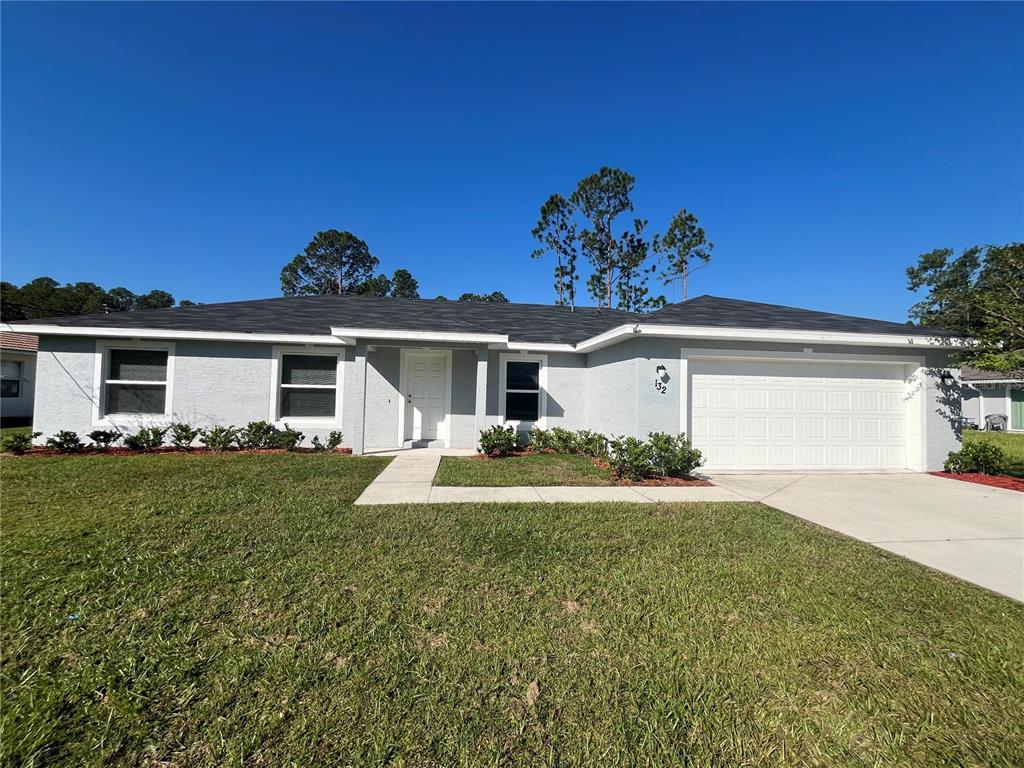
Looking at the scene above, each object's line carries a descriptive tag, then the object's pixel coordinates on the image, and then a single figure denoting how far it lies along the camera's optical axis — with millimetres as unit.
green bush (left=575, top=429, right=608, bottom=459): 9148
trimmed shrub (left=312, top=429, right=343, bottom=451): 9406
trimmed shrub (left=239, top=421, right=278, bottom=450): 9109
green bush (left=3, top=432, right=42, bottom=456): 8047
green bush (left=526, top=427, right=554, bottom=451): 9977
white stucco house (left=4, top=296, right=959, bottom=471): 8023
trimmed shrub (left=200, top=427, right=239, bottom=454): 8820
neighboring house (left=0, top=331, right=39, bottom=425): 15148
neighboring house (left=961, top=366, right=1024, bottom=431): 18906
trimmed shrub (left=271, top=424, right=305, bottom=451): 9117
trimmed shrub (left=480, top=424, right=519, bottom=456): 8984
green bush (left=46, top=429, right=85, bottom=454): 8289
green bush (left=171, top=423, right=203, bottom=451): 8797
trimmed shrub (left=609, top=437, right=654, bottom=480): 7137
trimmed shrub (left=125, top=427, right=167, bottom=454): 8664
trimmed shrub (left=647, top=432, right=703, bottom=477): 7254
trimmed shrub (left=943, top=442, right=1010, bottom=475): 7957
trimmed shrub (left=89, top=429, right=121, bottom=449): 8467
